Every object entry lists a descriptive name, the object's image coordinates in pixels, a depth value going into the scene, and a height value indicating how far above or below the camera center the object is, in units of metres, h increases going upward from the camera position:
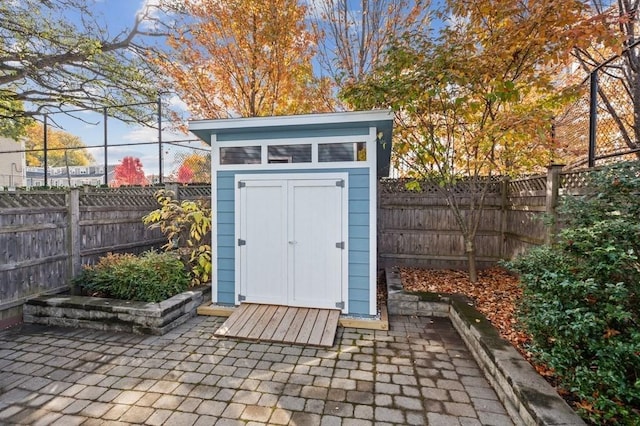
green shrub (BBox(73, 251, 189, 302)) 4.26 -0.96
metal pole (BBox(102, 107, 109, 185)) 9.69 +1.85
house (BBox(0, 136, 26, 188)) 21.64 +3.13
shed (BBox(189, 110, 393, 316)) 4.12 +0.02
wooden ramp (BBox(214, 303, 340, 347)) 3.56 -1.39
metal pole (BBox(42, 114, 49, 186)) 10.66 +2.48
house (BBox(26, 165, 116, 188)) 17.23 +1.98
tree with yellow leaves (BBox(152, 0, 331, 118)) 8.12 +4.07
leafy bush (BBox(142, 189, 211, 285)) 5.00 -0.34
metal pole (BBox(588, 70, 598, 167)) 3.72 +1.10
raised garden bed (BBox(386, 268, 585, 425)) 2.01 -1.24
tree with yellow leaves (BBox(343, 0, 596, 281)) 4.12 +1.70
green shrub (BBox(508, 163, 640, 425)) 1.88 -0.63
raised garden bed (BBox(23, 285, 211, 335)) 3.76 -1.28
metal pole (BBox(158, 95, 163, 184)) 9.24 +1.92
